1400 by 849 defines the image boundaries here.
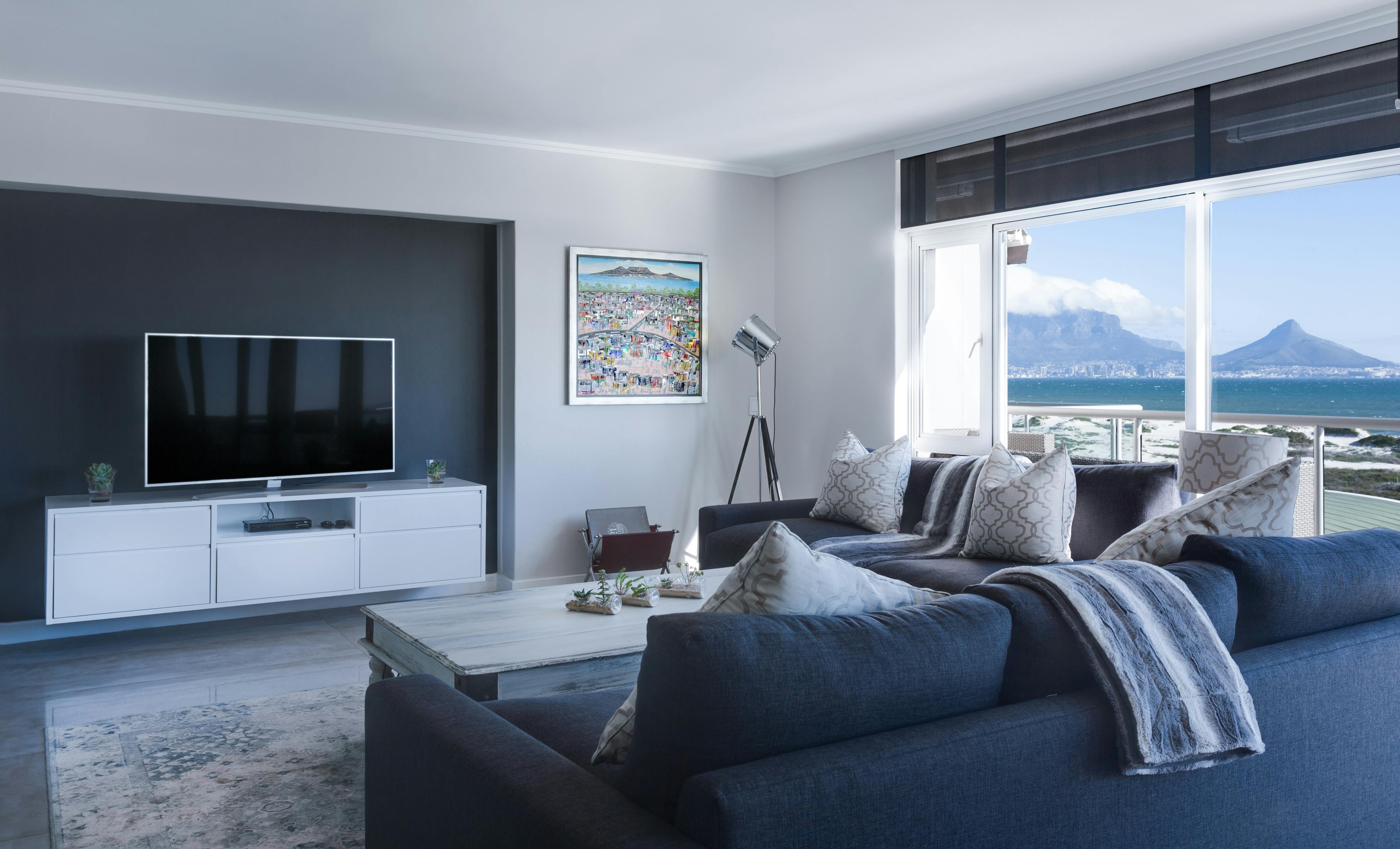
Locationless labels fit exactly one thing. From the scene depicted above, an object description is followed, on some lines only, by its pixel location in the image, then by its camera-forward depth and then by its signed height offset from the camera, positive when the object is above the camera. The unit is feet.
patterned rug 8.60 -3.61
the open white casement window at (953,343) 17.52 +1.57
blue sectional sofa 4.17 -1.57
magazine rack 17.65 -2.25
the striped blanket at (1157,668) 4.92 -1.30
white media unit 14.43 -2.00
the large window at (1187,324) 14.26 +3.24
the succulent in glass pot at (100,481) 14.87 -0.86
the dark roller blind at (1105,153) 14.51 +4.40
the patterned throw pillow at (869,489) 15.69 -1.04
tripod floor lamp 19.75 +1.64
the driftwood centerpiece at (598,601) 10.56 -1.96
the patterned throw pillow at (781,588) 4.99 -0.86
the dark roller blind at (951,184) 17.33 +4.52
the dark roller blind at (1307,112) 12.29 +4.26
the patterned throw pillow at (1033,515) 12.69 -1.19
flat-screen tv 15.70 +0.32
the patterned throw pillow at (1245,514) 7.18 -0.67
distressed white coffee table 8.66 -2.11
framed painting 19.15 +2.04
